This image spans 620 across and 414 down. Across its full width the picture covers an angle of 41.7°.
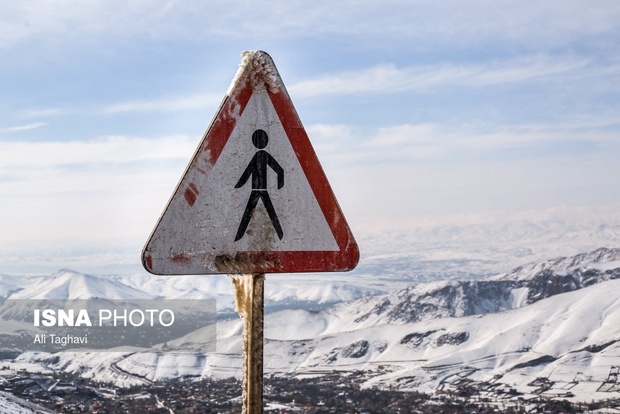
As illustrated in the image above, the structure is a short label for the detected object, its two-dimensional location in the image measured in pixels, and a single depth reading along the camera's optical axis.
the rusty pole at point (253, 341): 4.19
